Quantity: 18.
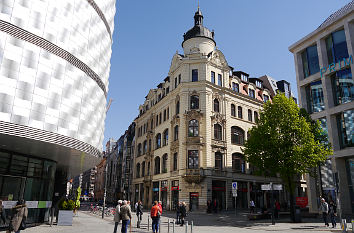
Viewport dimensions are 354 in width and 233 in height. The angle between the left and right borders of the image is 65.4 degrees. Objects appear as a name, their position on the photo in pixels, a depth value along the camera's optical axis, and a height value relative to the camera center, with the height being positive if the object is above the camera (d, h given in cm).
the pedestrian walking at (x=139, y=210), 2008 -159
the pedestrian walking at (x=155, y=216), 1480 -147
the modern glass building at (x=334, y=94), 2811 +1057
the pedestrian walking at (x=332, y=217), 1794 -165
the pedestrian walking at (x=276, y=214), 2428 -206
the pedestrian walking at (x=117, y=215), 1321 -130
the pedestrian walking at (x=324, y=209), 1875 -121
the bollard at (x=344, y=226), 1451 -180
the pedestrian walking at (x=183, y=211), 2033 -163
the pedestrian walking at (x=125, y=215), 1284 -124
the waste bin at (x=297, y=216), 2150 -194
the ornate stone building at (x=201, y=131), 3750 +843
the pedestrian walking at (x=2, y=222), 1569 -201
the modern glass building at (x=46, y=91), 1392 +533
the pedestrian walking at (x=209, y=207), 3353 -213
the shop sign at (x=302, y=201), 3194 -121
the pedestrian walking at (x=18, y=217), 1077 -120
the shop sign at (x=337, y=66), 2858 +1316
